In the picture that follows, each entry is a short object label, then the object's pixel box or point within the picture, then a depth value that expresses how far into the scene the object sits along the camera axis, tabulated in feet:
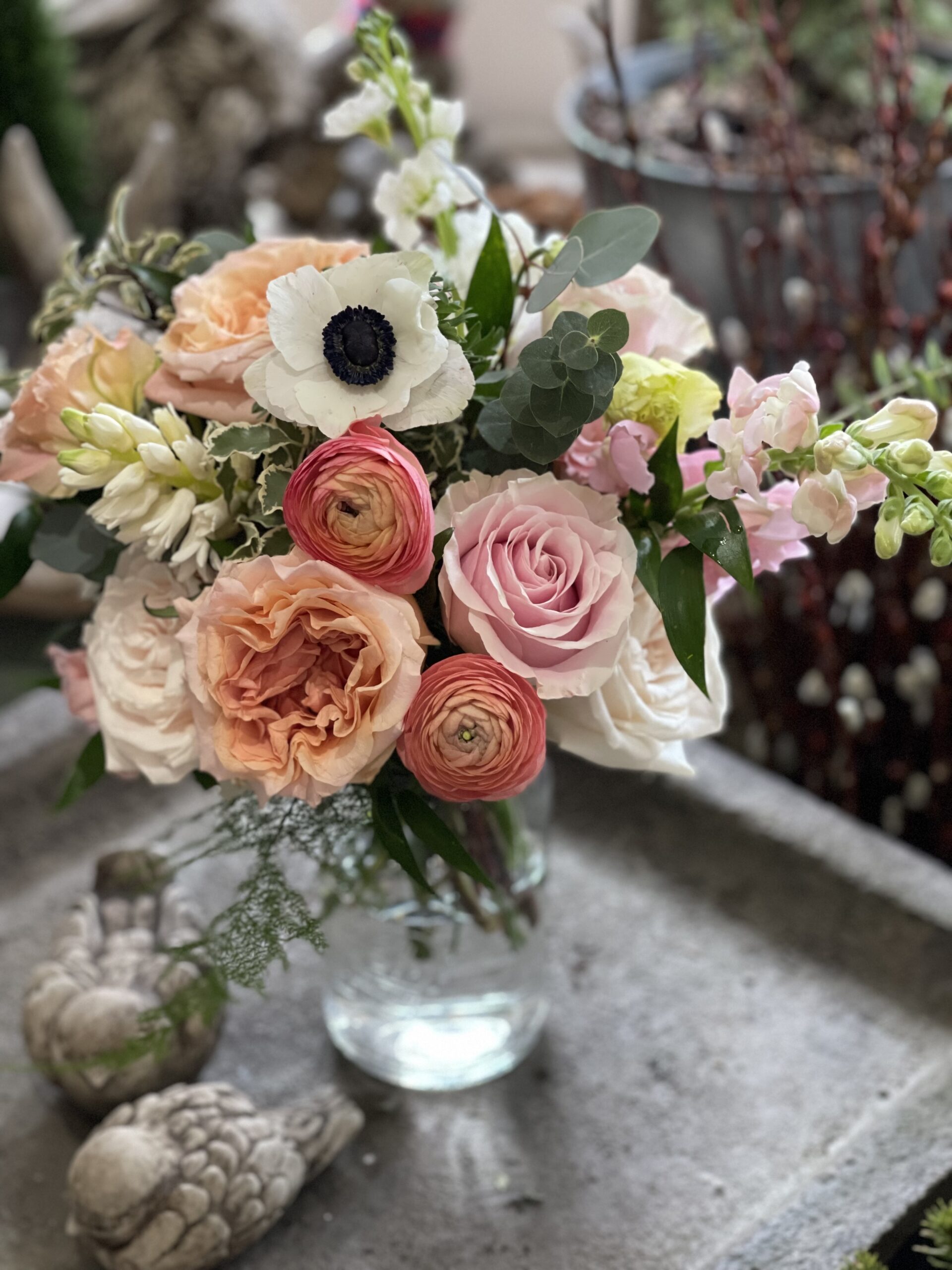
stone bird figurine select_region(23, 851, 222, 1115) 2.74
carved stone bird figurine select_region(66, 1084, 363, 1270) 2.42
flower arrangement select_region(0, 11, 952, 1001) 1.85
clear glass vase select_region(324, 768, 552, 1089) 2.76
